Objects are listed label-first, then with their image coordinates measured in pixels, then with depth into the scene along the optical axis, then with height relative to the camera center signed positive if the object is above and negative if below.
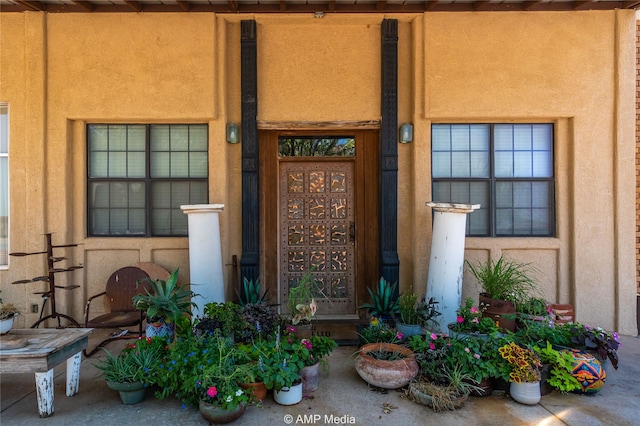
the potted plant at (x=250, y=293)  4.87 -0.98
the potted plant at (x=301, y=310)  3.71 -0.92
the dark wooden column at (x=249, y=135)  5.18 +1.01
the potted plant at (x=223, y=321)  3.63 -1.00
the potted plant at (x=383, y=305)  4.66 -1.09
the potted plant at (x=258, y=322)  3.63 -1.00
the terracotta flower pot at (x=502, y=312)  4.03 -1.01
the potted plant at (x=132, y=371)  3.20 -1.28
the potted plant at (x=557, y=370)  3.34 -1.33
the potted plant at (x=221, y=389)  2.88 -1.29
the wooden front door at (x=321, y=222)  5.53 -0.13
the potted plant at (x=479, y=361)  3.32 -1.25
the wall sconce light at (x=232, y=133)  5.18 +1.04
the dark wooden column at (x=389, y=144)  5.18 +0.89
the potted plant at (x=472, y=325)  3.78 -1.08
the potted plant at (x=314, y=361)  3.42 -1.29
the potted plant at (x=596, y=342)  3.55 -1.17
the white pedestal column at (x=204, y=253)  4.61 -0.47
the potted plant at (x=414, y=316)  4.28 -1.12
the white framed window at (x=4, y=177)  5.25 +0.47
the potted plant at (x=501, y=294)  4.06 -0.88
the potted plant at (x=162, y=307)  3.74 -0.88
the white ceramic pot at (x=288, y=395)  3.20 -1.46
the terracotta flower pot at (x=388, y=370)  3.39 -1.35
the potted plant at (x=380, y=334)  3.95 -1.21
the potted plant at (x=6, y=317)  3.23 -0.85
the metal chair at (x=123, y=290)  4.88 -0.94
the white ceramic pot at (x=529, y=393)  3.23 -1.45
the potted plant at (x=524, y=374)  3.23 -1.31
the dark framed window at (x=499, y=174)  5.31 +0.52
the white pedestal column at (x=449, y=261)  4.51 -0.55
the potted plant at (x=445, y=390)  3.14 -1.43
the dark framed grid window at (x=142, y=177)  5.34 +0.48
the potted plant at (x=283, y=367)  3.12 -1.23
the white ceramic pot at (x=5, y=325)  3.22 -0.90
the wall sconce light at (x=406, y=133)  5.17 +1.03
